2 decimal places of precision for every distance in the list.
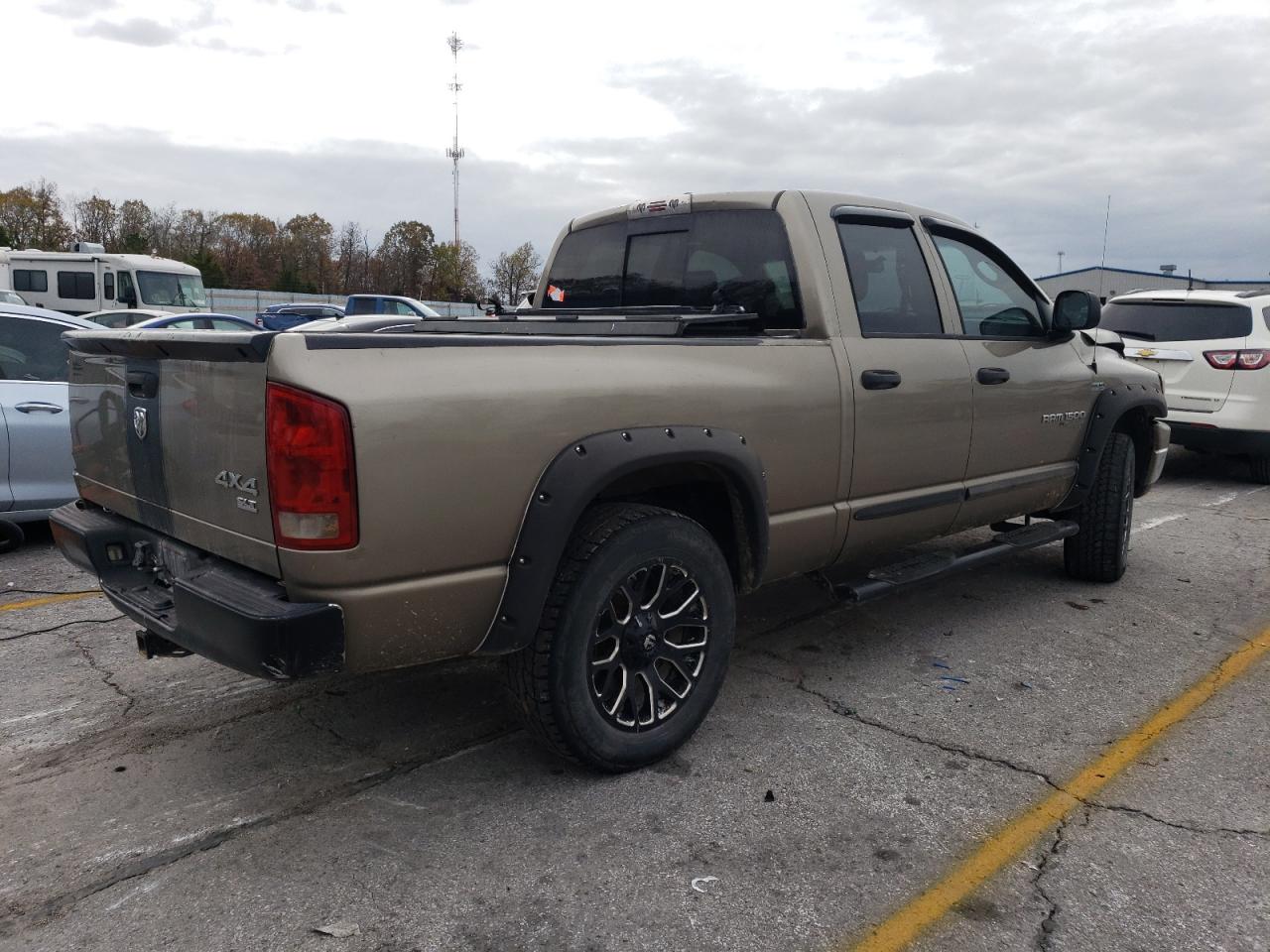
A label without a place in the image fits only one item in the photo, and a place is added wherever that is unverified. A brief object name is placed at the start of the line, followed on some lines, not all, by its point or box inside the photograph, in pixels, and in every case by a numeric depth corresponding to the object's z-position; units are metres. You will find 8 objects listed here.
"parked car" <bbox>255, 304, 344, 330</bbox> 22.44
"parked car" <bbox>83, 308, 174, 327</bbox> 16.70
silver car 6.01
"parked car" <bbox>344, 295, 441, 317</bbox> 22.68
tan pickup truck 2.57
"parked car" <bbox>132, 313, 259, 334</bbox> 11.52
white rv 23.03
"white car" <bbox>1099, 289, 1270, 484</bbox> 8.96
